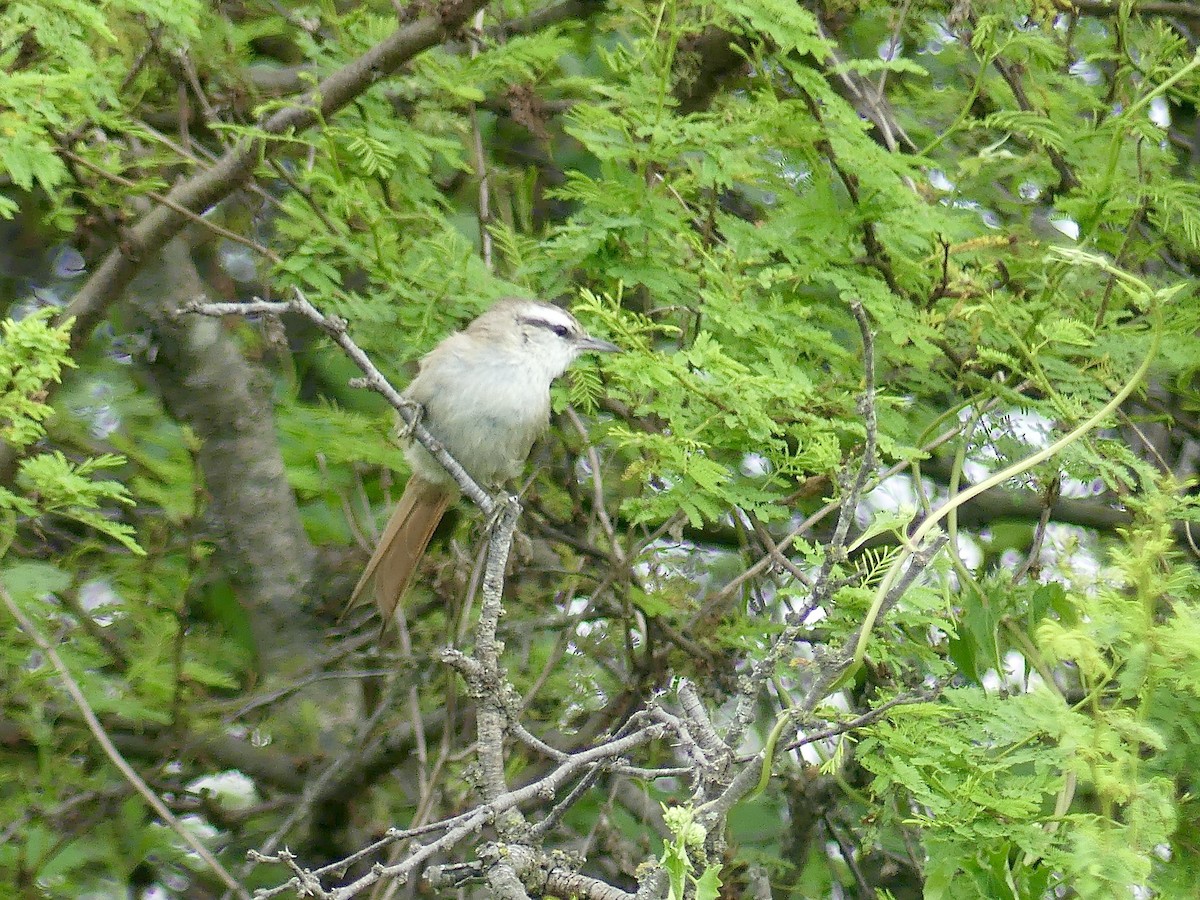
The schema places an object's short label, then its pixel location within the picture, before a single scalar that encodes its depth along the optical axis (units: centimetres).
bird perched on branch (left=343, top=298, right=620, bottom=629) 771
